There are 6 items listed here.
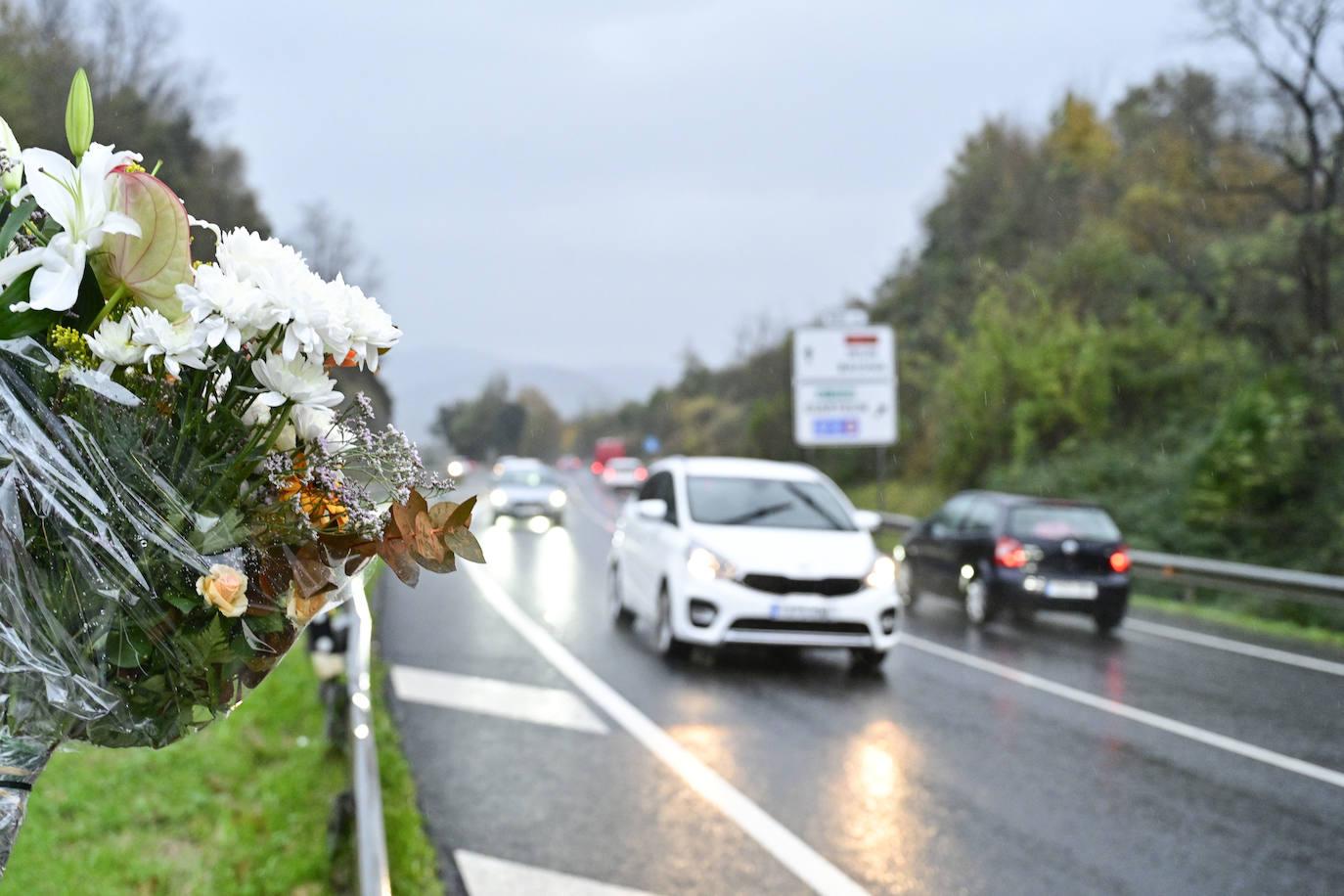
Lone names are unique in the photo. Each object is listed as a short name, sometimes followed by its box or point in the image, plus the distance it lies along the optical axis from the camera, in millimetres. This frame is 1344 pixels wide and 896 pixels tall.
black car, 15484
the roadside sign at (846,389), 32531
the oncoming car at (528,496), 33844
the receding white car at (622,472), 63438
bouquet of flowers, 2027
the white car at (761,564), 11484
